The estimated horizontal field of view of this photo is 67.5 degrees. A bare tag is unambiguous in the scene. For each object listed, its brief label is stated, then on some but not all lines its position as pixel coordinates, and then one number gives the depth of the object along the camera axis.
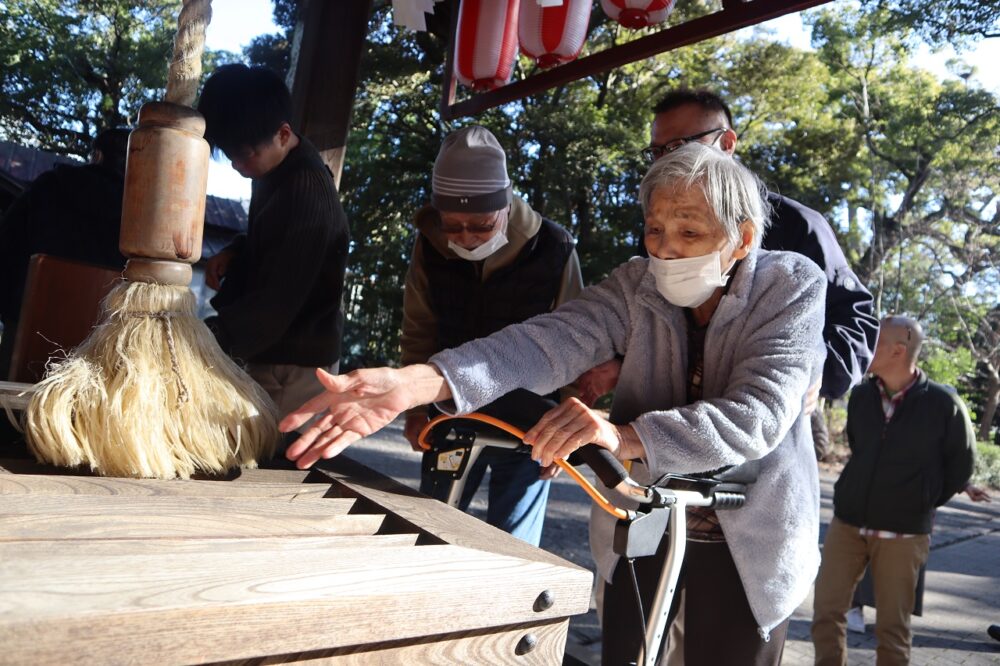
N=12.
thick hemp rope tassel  1.25
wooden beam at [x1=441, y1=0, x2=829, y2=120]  3.02
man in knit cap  2.42
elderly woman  1.34
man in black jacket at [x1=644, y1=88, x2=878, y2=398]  1.97
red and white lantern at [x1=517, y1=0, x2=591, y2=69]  3.72
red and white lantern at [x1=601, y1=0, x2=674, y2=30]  3.54
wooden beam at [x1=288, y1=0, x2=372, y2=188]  3.76
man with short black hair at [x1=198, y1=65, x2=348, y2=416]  1.93
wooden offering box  0.73
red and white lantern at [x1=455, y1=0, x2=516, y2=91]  4.01
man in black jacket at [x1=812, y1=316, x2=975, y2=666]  3.85
